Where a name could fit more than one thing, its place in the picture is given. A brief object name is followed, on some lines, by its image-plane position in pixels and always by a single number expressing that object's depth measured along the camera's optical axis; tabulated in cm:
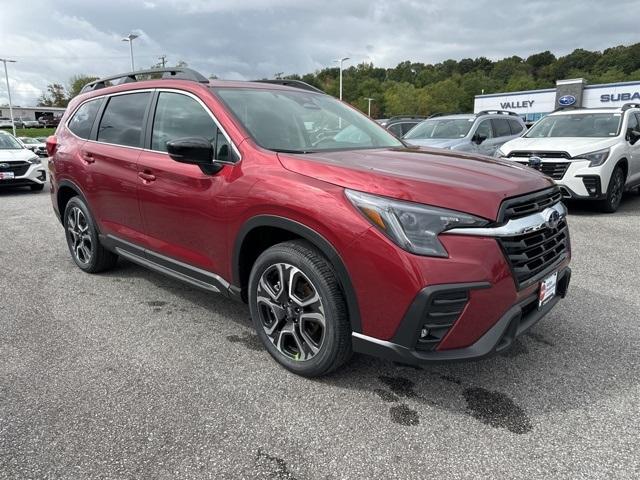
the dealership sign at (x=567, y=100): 3309
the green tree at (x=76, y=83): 9420
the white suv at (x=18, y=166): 1114
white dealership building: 3275
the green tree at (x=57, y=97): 11056
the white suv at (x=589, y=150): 751
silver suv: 1052
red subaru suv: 231
